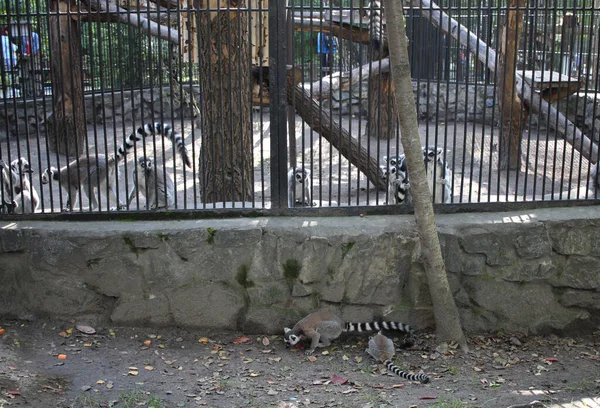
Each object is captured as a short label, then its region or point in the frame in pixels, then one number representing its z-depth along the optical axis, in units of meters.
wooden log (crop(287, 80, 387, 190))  8.10
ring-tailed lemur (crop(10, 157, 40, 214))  7.64
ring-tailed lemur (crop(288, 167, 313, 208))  8.12
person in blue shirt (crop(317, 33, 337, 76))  13.89
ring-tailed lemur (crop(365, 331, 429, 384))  5.12
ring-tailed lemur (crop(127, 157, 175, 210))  7.81
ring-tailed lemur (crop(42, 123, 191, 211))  8.32
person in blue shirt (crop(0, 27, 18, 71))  14.69
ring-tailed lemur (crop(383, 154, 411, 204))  6.76
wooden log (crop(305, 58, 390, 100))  8.87
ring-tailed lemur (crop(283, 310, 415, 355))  5.33
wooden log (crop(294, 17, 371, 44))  9.61
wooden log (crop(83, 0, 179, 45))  8.52
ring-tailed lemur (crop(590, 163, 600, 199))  6.15
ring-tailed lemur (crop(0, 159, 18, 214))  5.72
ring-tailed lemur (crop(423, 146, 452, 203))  7.17
